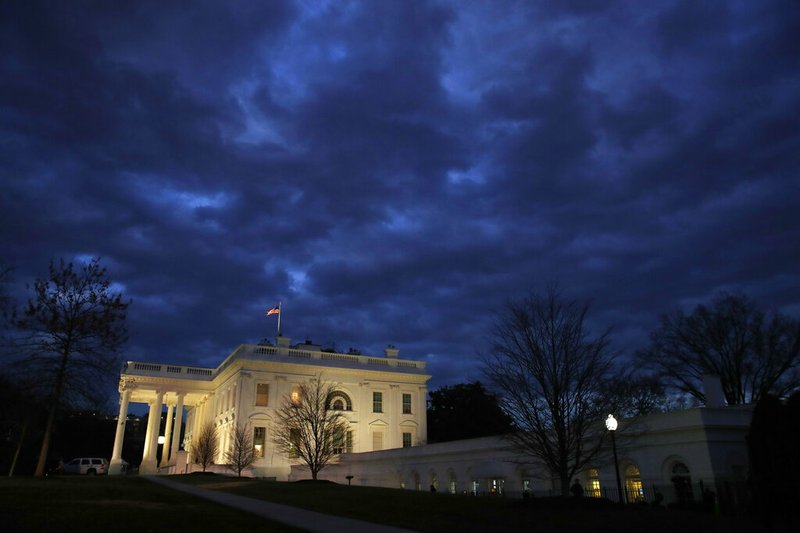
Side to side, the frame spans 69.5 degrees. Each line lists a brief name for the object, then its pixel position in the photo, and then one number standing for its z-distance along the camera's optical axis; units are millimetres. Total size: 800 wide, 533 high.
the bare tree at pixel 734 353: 43719
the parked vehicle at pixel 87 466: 54194
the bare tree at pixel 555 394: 24156
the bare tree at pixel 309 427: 45375
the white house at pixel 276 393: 59312
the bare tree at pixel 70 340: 32500
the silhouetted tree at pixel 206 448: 53688
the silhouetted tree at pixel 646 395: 48569
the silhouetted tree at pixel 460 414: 79250
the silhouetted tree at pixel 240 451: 50312
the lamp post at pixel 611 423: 21047
